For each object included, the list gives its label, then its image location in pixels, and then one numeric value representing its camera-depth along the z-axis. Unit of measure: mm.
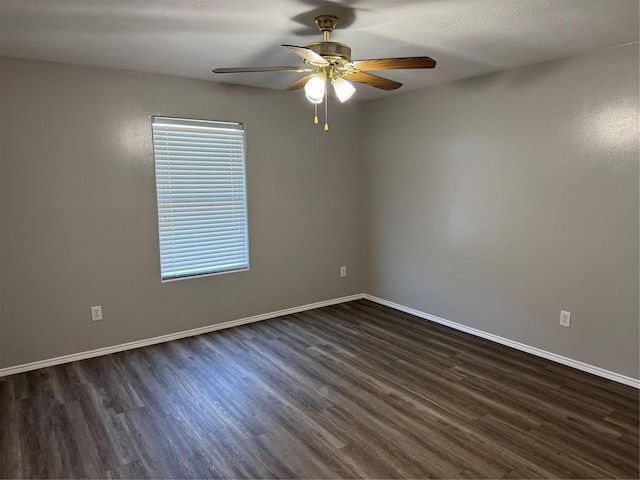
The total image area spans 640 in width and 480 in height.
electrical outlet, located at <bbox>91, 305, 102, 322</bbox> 3516
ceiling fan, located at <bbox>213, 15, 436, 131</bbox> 2238
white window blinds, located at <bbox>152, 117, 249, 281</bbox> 3758
